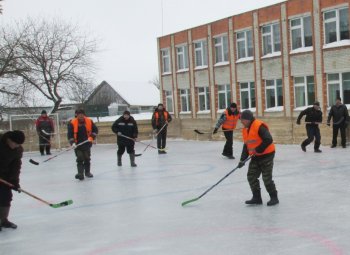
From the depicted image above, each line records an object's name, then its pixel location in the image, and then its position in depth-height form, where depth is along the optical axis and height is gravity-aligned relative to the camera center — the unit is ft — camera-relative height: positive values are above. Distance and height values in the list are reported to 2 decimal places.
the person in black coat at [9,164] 23.09 -2.26
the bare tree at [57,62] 128.16 +12.04
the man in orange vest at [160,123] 59.06 -2.00
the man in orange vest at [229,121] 47.80 -1.76
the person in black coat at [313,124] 51.83 -2.58
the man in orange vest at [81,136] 39.11 -1.99
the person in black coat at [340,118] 54.49 -2.23
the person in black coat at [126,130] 44.83 -1.98
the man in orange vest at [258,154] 25.30 -2.57
